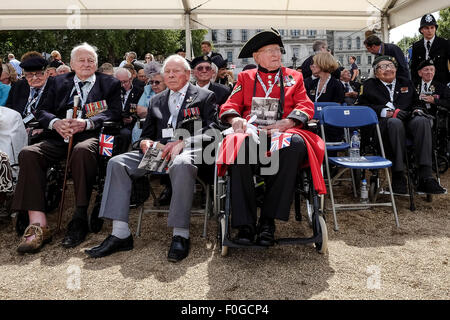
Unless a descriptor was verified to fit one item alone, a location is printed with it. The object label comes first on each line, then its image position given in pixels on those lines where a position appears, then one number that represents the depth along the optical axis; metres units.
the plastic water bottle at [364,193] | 4.41
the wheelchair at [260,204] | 2.93
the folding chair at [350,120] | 4.11
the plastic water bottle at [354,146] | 4.47
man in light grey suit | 3.20
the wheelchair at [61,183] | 3.81
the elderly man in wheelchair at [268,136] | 3.00
